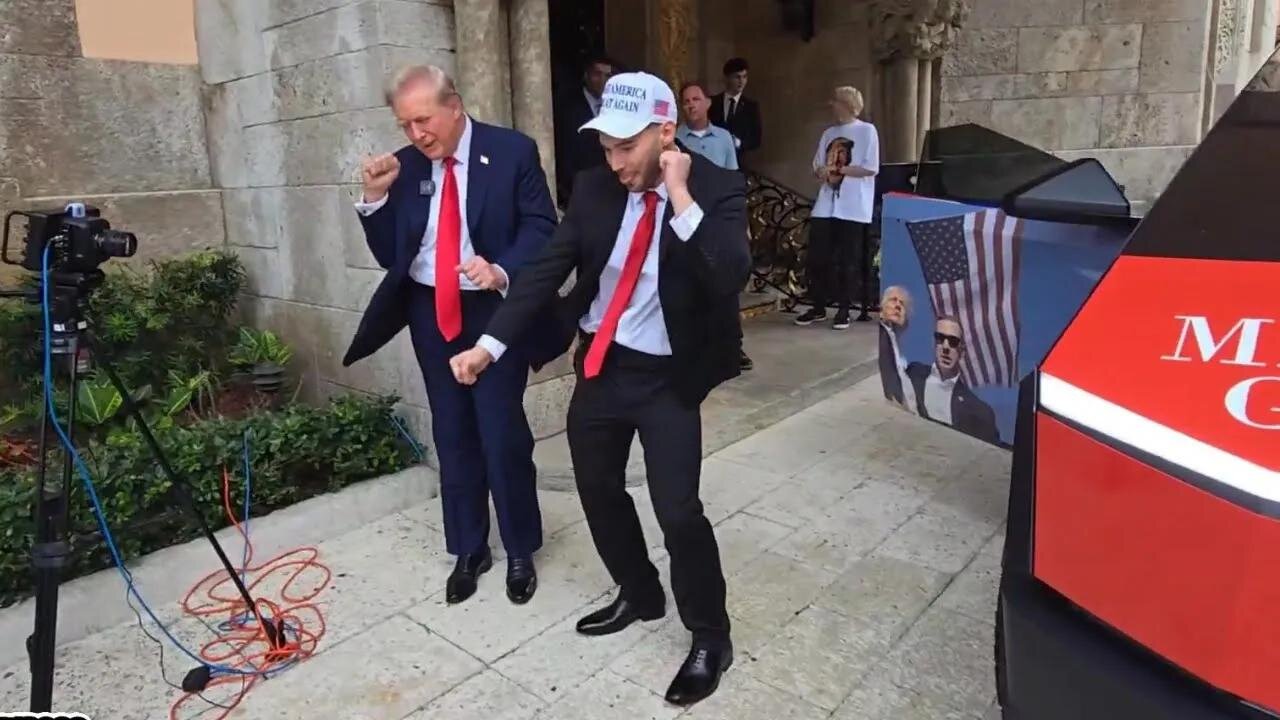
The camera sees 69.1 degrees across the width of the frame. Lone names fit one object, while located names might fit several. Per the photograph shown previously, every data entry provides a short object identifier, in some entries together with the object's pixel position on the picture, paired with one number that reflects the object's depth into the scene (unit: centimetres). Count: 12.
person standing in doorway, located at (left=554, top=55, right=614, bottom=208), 578
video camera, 237
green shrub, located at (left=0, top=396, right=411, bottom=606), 321
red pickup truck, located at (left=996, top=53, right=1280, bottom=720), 129
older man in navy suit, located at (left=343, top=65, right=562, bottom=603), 312
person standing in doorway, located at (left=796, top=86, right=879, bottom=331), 725
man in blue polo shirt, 632
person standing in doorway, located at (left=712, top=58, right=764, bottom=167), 779
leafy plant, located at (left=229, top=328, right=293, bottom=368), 483
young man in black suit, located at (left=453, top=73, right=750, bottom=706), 239
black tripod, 231
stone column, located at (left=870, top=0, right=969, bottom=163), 812
